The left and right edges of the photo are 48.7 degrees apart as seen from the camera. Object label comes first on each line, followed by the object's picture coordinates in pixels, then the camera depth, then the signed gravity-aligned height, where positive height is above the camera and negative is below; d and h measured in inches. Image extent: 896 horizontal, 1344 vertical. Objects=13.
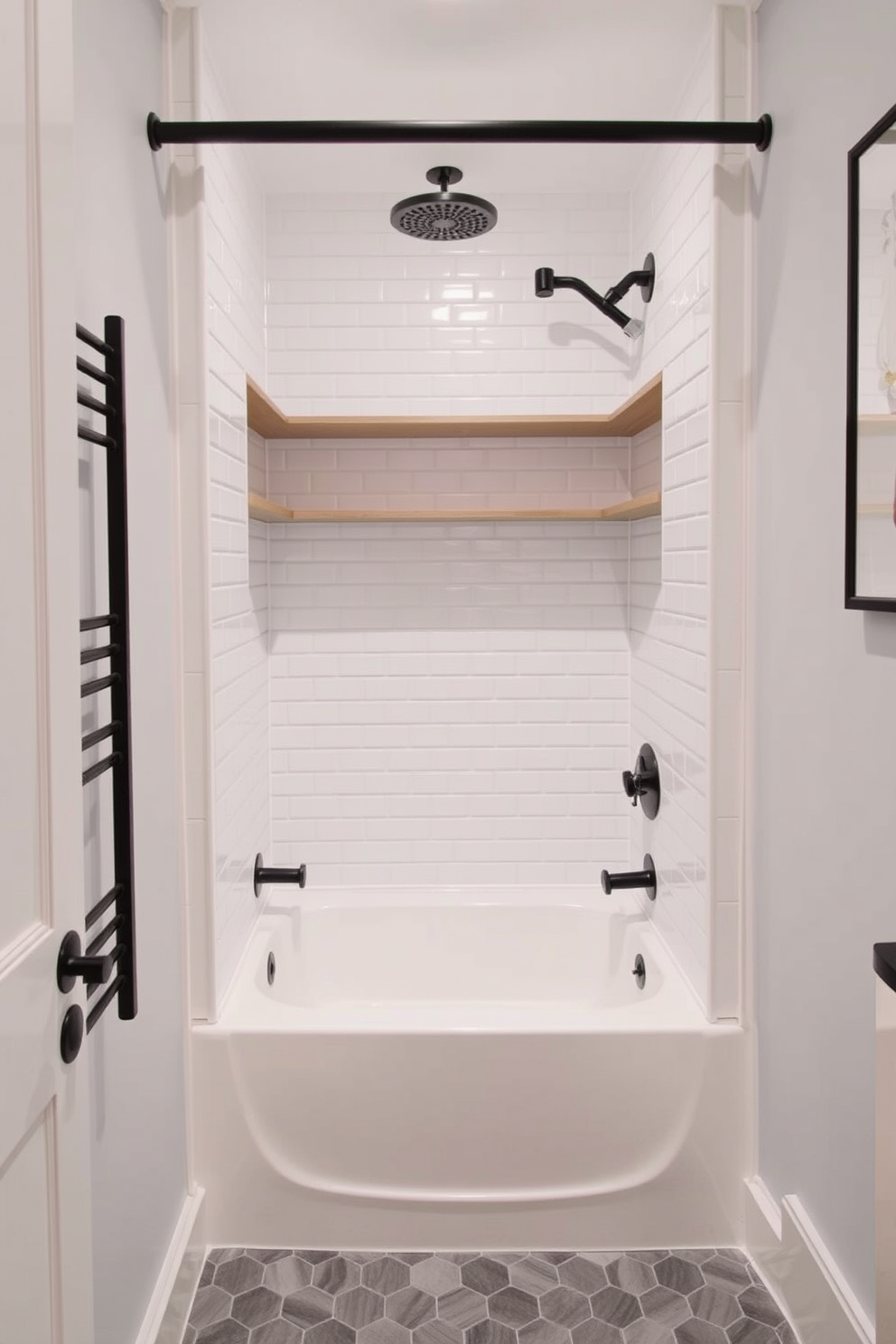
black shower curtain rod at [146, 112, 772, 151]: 74.7 +35.8
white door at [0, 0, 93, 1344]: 36.3 -3.5
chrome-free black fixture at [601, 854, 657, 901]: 105.6 -29.6
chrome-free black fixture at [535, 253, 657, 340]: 108.5 +34.2
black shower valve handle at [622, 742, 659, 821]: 104.6 -19.0
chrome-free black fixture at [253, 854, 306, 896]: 109.0 -29.7
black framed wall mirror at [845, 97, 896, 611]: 58.9 +13.3
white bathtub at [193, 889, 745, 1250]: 84.8 -45.3
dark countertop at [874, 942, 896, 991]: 37.6 -13.9
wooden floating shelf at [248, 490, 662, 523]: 113.7 +10.3
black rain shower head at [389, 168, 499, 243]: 94.3 +37.9
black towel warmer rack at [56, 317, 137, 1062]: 56.1 -4.8
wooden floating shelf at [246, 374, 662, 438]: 107.3 +20.5
